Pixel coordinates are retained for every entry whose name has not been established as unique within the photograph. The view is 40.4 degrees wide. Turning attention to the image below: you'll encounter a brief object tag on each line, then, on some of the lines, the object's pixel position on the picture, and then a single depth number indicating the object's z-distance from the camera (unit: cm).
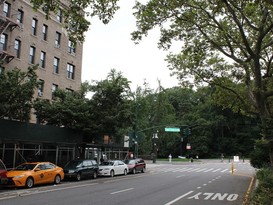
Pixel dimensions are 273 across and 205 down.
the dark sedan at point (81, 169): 2581
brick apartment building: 3262
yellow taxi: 1992
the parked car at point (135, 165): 3594
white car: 3073
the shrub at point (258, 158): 2892
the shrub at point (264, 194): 1027
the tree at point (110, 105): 3086
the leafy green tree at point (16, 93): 2219
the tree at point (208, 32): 1456
